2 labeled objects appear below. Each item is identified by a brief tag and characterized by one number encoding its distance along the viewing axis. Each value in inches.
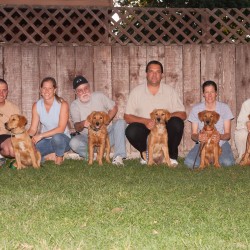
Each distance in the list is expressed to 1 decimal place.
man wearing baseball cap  318.7
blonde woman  308.7
